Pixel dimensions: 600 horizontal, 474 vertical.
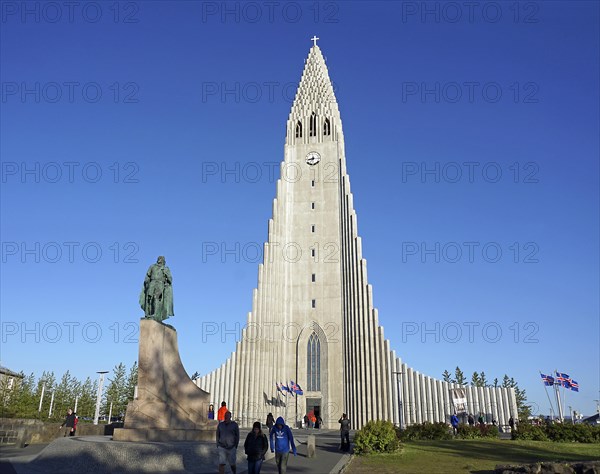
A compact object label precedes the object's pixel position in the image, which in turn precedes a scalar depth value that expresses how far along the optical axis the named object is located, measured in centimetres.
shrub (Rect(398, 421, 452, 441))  2511
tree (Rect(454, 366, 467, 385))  9819
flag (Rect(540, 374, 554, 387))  3530
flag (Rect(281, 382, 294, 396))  4309
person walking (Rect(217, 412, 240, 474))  1166
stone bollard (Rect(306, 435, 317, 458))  1809
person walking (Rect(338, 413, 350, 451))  2050
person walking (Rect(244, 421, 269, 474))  1143
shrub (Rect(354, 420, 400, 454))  1805
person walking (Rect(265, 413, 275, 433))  1666
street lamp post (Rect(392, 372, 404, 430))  3690
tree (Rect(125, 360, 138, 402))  7769
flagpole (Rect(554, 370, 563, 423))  3056
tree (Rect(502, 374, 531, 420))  9200
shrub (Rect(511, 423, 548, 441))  2367
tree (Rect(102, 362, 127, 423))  7569
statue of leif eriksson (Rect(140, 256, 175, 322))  1838
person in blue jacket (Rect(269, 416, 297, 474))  1234
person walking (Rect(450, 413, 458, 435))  2875
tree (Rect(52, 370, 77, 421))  6444
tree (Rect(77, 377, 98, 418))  7050
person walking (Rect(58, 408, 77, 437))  2228
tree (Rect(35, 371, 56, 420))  6741
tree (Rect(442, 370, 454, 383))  10181
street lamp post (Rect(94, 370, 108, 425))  3060
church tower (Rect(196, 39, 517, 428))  4297
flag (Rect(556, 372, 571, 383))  3425
